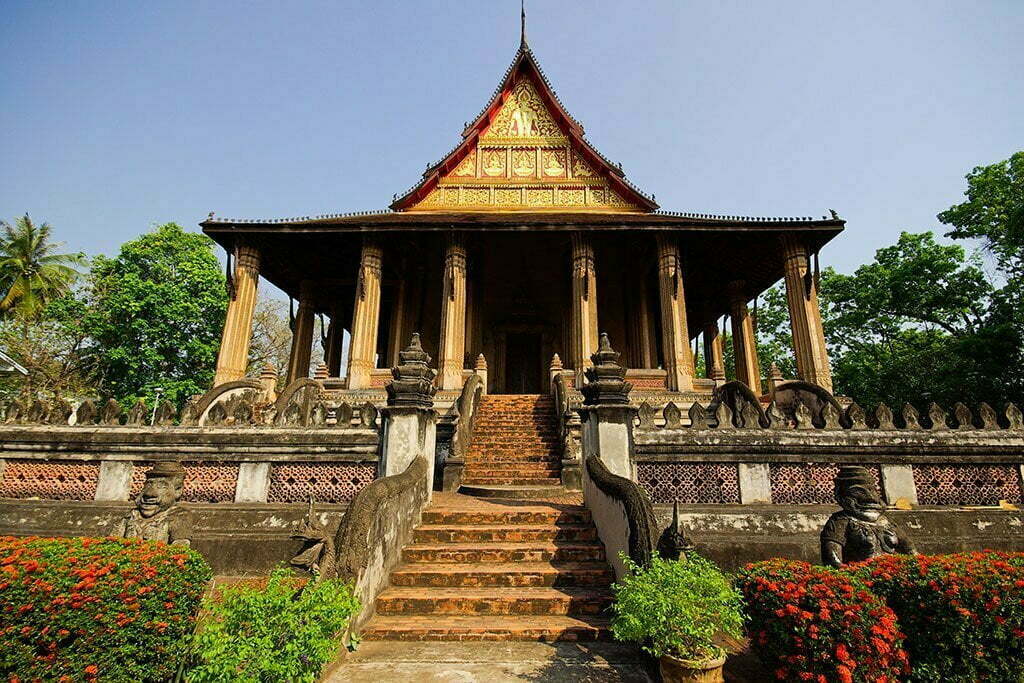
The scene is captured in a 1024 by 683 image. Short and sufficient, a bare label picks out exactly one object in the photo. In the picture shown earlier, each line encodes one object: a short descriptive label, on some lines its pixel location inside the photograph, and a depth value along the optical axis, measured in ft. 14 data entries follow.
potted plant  10.46
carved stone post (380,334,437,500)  20.52
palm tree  76.23
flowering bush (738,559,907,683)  9.48
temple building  48.24
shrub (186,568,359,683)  8.82
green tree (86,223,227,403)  72.59
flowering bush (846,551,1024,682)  9.62
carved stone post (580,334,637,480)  20.27
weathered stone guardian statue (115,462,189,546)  14.75
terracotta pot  10.32
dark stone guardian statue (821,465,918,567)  13.21
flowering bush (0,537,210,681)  8.95
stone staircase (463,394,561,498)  26.69
